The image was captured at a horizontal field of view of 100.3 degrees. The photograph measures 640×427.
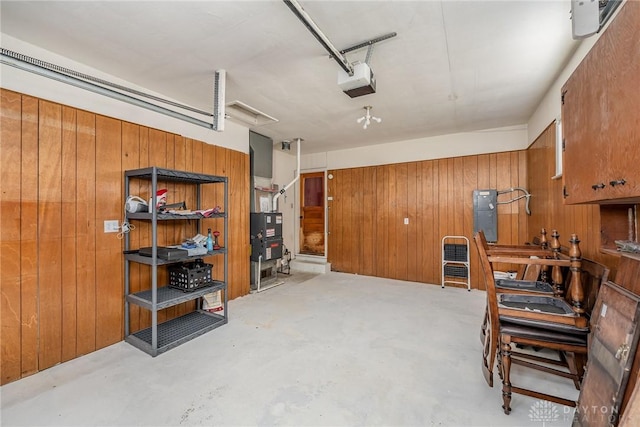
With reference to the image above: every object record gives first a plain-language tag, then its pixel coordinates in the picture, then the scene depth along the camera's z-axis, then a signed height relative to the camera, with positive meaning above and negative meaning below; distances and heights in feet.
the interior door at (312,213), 20.81 +0.19
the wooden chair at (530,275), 7.09 -1.89
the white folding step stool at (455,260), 15.53 -2.60
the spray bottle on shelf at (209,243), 10.06 -1.04
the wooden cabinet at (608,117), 3.54 +1.57
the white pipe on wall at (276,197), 16.75 +1.16
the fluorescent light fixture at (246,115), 11.84 +4.81
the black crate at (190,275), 9.48 -2.19
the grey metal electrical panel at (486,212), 14.73 +0.19
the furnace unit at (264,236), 14.87 -1.18
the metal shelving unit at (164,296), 8.25 -2.71
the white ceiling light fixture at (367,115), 11.97 +4.63
